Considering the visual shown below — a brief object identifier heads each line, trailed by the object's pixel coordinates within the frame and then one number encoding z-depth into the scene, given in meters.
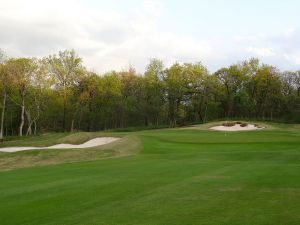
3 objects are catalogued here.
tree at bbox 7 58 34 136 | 64.57
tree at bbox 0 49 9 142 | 64.06
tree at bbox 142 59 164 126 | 86.38
